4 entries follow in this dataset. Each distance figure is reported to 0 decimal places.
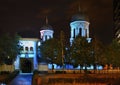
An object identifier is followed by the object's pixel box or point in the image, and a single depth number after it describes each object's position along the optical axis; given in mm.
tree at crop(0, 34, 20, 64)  72688
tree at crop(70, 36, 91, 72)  83500
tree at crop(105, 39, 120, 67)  85438
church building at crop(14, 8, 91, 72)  99188
